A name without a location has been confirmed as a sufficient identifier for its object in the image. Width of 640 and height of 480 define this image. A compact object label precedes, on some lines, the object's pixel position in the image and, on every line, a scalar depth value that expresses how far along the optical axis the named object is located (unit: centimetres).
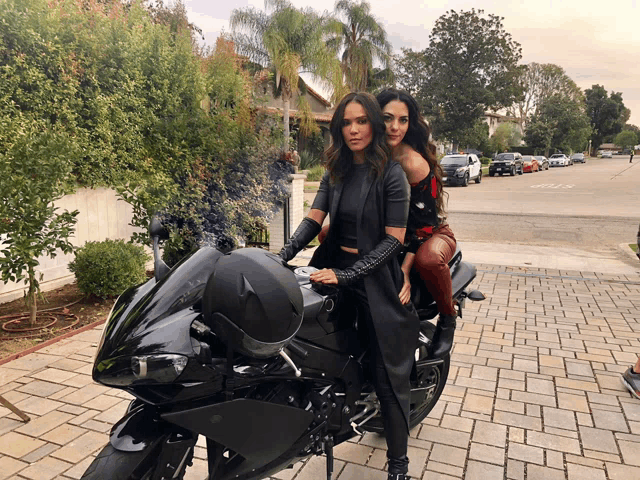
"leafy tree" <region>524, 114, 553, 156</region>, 5678
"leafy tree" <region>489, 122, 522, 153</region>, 5678
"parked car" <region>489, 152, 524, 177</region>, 3384
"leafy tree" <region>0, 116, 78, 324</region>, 429
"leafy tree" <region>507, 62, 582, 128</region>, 7050
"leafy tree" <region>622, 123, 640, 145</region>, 12182
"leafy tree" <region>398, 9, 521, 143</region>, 3678
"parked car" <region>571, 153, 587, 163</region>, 6025
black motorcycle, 151
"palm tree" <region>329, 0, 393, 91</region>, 3000
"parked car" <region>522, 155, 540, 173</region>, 3866
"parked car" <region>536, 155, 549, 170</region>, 4286
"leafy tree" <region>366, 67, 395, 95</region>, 3216
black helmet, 148
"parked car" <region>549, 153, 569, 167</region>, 5028
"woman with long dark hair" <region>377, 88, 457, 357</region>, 259
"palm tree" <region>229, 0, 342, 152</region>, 2255
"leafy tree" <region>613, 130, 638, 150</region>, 9862
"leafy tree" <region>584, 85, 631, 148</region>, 9012
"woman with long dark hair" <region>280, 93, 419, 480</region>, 224
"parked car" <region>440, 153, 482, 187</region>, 2480
